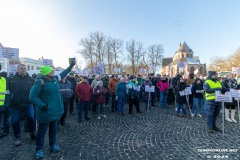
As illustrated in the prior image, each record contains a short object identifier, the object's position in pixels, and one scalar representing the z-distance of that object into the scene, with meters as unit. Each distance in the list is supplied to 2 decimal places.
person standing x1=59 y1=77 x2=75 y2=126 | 6.22
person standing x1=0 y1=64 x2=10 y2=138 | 4.72
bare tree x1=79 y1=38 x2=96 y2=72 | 49.28
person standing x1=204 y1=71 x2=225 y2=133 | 5.52
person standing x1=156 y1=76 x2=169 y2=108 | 10.07
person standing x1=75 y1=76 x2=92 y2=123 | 7.09
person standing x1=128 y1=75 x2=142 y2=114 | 8.84
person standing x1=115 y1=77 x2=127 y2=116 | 8.67
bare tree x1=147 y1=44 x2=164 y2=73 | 60.15
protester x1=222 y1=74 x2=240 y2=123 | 7.18
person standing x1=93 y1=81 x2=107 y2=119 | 8.10
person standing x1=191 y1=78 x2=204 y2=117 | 7.90
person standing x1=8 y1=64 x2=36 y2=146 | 4.45
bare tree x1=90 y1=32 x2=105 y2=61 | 49.89
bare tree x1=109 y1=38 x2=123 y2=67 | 53.02
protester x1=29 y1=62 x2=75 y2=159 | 3.55
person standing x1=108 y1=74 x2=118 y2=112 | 9.81
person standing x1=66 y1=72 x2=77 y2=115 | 8.76
